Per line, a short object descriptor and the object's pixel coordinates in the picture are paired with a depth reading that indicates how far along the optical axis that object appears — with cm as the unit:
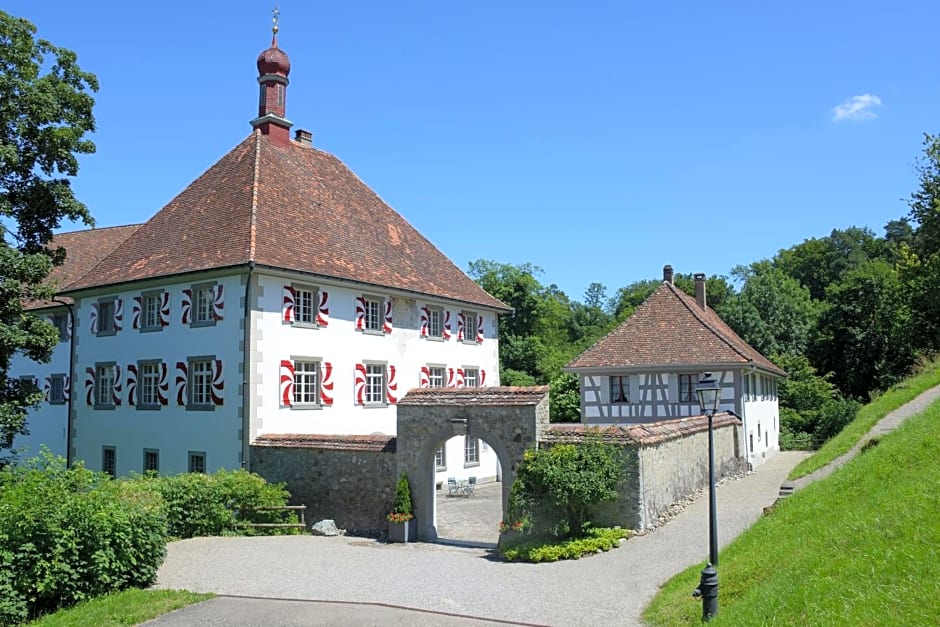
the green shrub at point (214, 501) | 1638
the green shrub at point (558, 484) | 1465
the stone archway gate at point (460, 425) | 1562
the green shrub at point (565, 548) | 1380
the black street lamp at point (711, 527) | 771
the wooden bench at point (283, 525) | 1742
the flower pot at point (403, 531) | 1645
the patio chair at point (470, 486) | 2445
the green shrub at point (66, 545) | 1038
